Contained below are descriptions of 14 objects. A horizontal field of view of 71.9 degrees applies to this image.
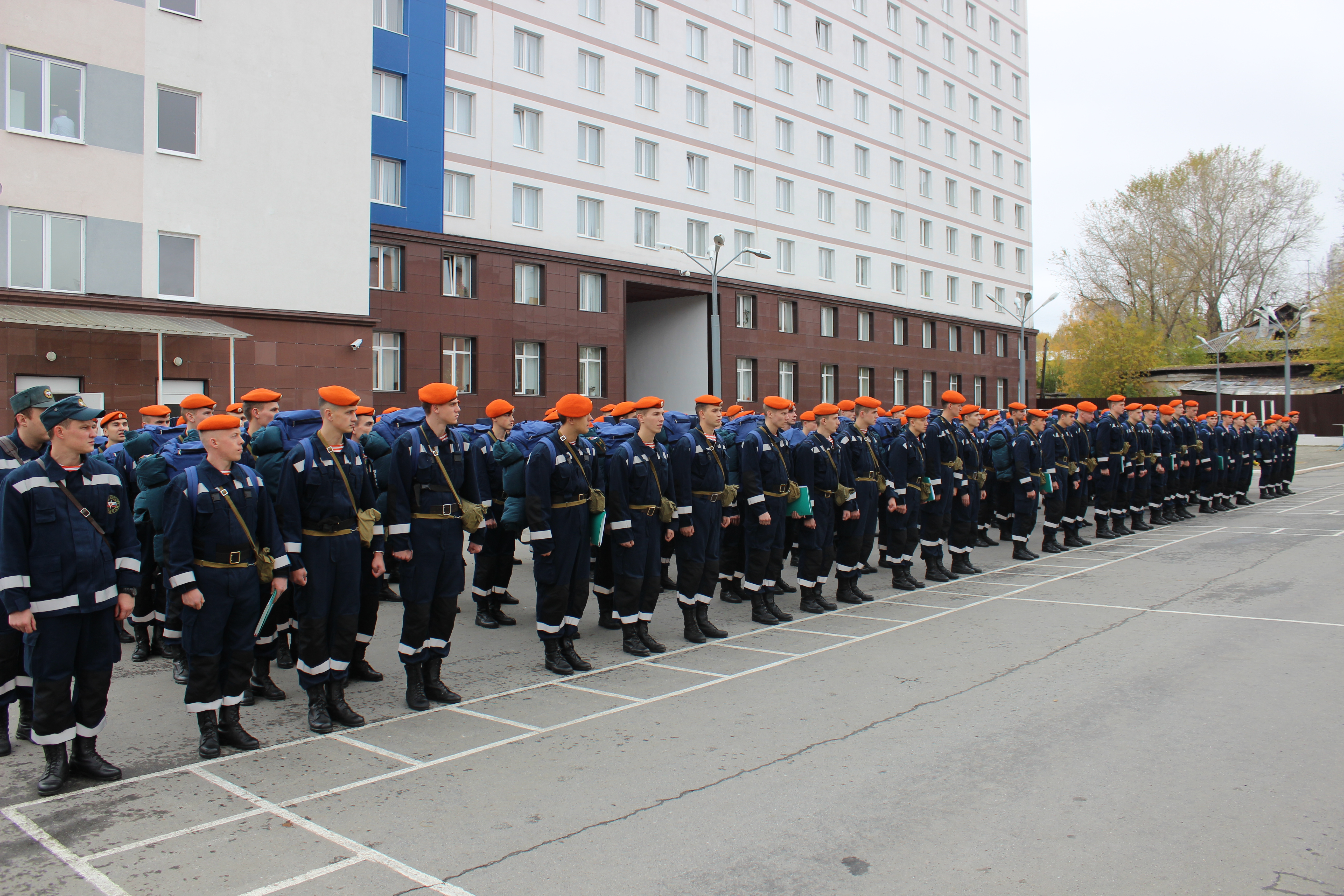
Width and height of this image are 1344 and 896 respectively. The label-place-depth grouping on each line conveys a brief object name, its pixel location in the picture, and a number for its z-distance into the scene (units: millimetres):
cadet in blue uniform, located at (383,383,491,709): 6742
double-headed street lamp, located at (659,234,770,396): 29094
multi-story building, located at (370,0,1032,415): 30891
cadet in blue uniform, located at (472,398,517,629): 9875
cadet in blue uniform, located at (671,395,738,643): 8812
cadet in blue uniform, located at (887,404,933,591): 11727
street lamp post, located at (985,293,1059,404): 42438
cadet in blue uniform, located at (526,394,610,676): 7609
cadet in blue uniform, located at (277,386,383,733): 6316
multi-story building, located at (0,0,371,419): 20219
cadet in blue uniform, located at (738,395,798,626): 9695
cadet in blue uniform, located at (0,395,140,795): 5250
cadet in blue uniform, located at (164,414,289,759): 5746
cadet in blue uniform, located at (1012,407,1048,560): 13867
